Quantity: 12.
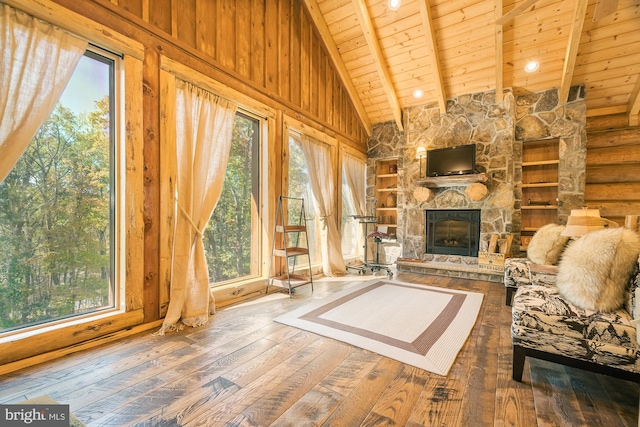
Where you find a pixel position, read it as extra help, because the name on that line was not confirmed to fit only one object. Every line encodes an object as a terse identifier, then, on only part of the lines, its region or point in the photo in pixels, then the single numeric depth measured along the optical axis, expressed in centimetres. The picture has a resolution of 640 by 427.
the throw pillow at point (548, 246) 303
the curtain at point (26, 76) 169
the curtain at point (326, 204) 443
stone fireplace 437
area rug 204
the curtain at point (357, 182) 539
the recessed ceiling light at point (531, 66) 417
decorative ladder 344
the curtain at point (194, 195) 251
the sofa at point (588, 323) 148
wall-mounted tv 469
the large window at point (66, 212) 184
